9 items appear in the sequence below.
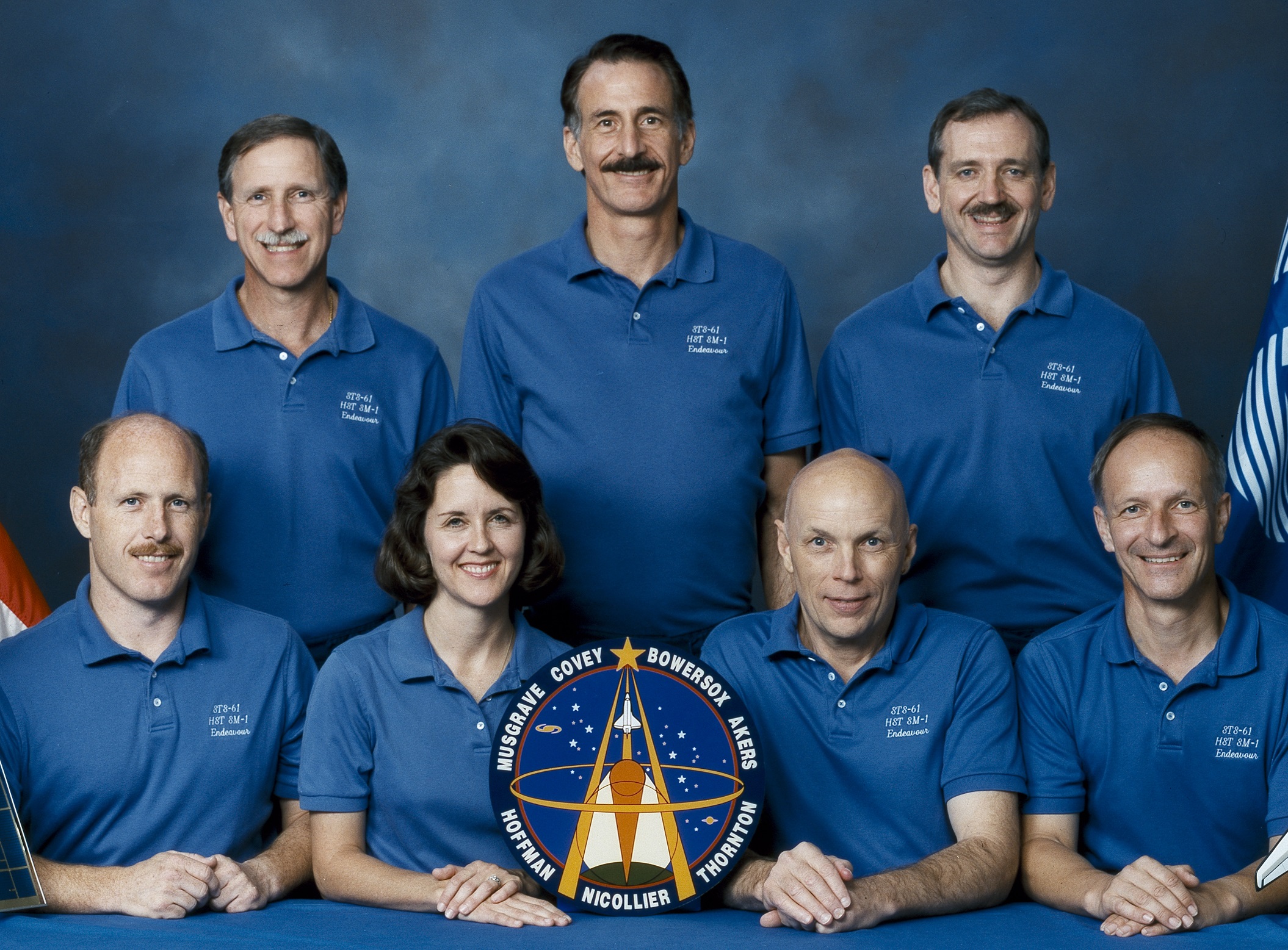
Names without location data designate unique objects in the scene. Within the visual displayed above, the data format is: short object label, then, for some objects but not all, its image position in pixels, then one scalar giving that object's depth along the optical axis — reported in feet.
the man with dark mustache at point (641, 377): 13.78
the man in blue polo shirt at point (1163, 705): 11.73
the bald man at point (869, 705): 11.87
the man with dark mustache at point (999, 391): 13.73
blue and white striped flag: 14.78
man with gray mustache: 13.75
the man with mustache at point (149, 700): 12.02
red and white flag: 16.02
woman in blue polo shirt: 11.93
